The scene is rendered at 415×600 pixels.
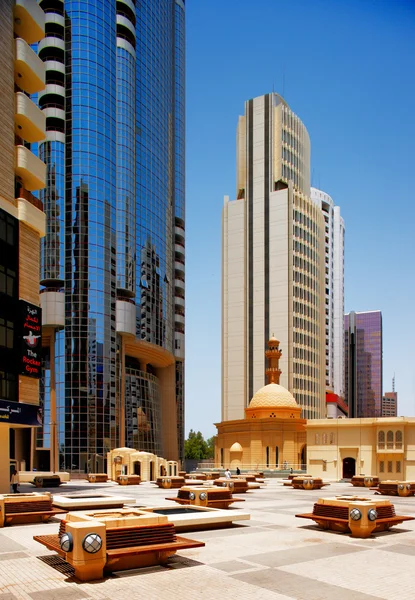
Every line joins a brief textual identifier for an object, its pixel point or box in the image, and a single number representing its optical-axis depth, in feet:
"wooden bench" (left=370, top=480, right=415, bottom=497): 119.03
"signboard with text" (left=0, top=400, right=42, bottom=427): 119.13
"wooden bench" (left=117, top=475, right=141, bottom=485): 165.40
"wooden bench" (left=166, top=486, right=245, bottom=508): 83.10
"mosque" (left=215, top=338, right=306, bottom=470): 242.58
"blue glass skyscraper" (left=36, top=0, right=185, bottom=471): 258.16
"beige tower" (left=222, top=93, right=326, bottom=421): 357.61
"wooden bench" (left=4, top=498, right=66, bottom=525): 72.59
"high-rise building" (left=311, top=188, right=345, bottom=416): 545.44
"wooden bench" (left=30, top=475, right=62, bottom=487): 153.07
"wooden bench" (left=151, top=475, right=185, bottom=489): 142.61
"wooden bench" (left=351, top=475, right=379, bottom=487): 147.73
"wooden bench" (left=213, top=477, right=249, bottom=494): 118.32
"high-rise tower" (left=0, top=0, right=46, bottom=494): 124.77
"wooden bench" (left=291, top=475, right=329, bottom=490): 142.10
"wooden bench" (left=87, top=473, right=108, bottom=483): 182.50
